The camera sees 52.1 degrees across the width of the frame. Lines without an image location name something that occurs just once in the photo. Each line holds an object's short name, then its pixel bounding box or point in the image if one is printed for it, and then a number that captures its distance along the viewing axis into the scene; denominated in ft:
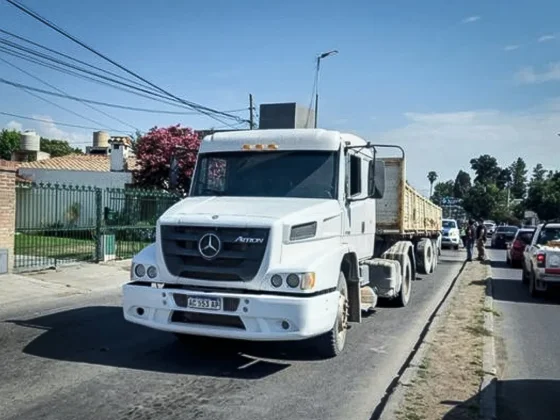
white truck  19.74
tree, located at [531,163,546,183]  416.91
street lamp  82.79
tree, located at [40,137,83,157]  241.55
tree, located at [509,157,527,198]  403.99
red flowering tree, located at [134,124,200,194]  85.05
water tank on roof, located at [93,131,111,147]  198.29
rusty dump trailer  38.40
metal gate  48.80
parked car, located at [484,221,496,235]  196.97
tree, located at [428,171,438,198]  391.24
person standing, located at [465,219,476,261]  79.81
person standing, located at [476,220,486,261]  80.79
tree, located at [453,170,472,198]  409.88
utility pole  97.16
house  100.22
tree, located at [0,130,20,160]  217.19
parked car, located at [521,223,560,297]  41.04
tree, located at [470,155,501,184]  414.84
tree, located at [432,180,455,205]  409.20
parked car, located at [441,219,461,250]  108.78
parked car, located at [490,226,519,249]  124.26
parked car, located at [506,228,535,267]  71.97
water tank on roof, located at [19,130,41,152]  156.56
